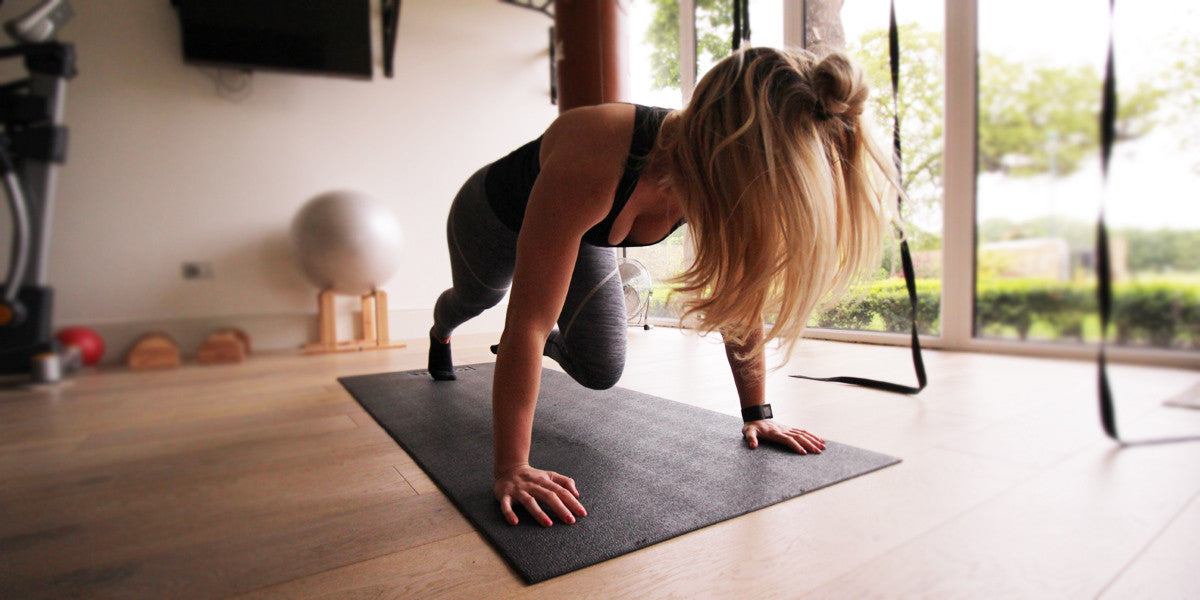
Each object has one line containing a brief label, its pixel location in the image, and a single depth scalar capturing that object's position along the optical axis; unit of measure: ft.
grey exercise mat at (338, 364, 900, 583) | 2.32
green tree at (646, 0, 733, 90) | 10.23
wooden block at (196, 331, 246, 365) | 8.03
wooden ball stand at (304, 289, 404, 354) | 8.86
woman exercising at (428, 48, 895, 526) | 2.37
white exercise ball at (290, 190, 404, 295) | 8.22
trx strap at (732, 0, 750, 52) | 3.82
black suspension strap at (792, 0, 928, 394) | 3.27
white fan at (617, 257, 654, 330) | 9.29
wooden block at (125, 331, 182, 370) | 7.57
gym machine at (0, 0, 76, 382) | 6.51
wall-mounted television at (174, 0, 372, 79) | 8.25
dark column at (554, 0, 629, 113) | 6.77
